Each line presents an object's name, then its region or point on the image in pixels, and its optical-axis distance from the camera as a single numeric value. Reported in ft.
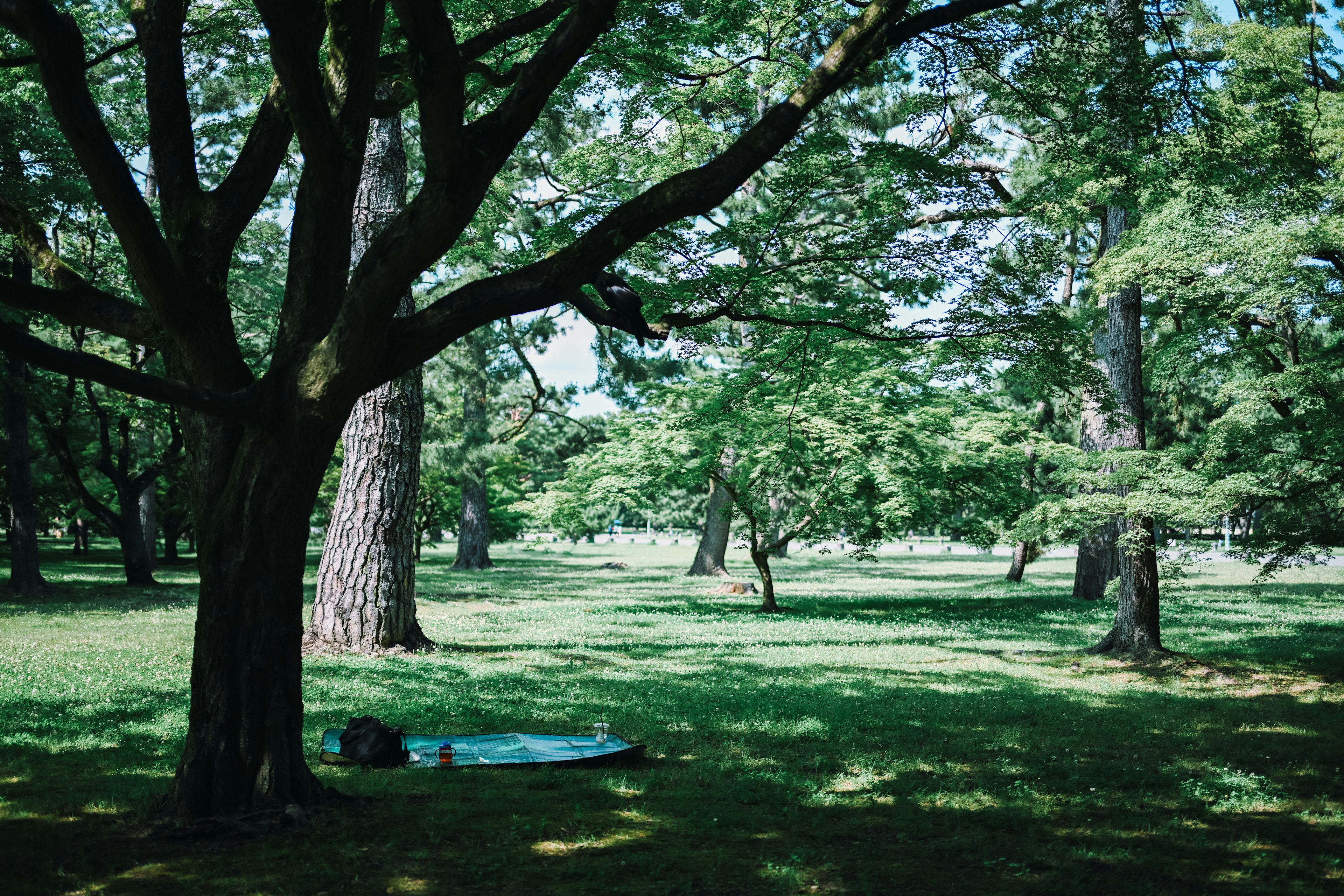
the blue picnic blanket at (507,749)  22.71
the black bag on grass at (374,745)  22.29
